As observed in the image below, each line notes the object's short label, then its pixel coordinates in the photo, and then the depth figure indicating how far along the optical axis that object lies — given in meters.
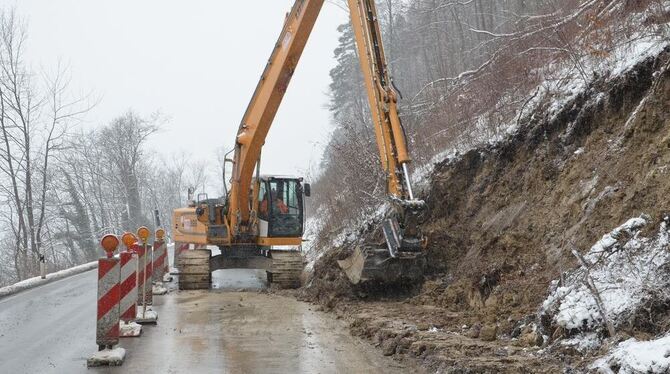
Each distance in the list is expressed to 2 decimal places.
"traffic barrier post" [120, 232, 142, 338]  7.48
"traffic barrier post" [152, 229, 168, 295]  12.30
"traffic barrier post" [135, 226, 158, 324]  8.58
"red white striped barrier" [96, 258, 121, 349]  6.45
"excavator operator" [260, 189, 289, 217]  14.62
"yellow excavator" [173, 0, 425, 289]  8.99
